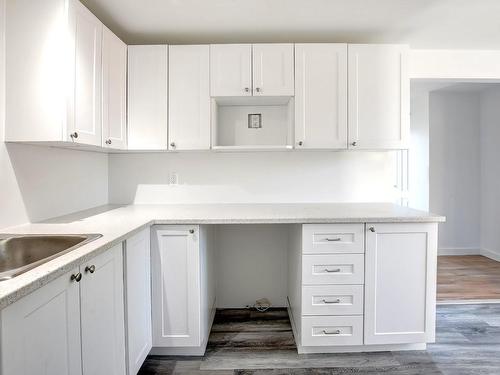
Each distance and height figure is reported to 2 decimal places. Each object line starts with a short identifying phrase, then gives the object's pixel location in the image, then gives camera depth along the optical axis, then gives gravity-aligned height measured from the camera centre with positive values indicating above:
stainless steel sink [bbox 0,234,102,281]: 1.48 -0.30
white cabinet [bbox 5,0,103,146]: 1.64 +0.59
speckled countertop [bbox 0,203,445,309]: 1.18 -0.22
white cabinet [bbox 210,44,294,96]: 2.38 +0.86
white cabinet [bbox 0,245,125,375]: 0.90 -0.50
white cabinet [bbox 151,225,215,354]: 2.01 -0.66
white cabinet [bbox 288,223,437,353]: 2.05 -0.66
